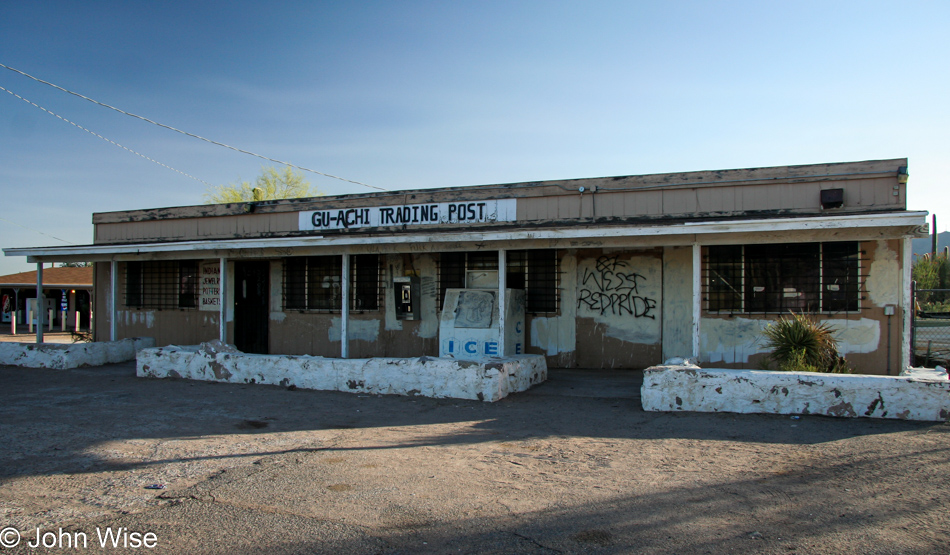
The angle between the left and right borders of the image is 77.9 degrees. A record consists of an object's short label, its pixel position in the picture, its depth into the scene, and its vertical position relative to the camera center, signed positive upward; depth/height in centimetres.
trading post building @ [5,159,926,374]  908 +28
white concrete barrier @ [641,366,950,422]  626 -127
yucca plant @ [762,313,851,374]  744 -88
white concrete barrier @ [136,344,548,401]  806 -141
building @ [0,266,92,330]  2972 -76
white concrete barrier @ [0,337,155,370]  1170 -154
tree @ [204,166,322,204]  3281 +509
